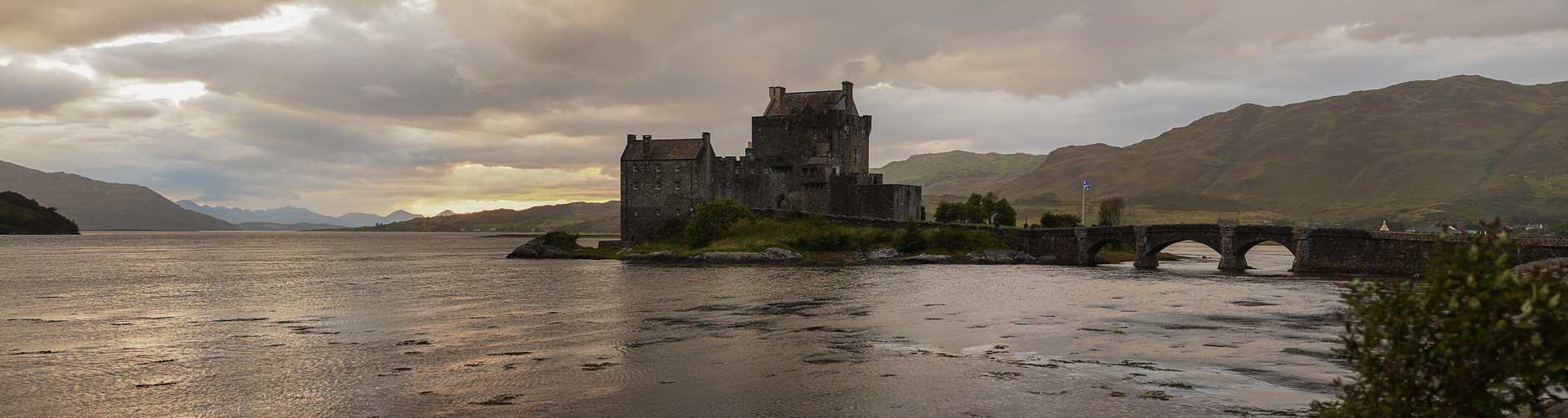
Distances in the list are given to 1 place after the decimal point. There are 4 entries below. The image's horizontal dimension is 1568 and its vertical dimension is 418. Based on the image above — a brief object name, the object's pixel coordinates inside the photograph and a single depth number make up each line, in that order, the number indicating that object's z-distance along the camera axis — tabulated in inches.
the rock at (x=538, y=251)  3646.7
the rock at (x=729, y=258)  2992.1
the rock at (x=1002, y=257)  2960.1
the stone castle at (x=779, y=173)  3474.4
